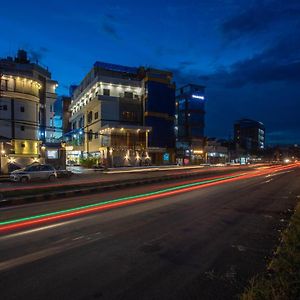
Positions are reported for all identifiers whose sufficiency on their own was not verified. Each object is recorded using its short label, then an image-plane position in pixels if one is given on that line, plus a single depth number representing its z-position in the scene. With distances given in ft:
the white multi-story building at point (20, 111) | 156.76
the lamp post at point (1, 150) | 114.93
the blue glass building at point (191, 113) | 321.73
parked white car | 87.56
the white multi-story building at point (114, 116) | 200.75
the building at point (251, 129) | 552.82
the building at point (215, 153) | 288.18
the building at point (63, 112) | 332.31
